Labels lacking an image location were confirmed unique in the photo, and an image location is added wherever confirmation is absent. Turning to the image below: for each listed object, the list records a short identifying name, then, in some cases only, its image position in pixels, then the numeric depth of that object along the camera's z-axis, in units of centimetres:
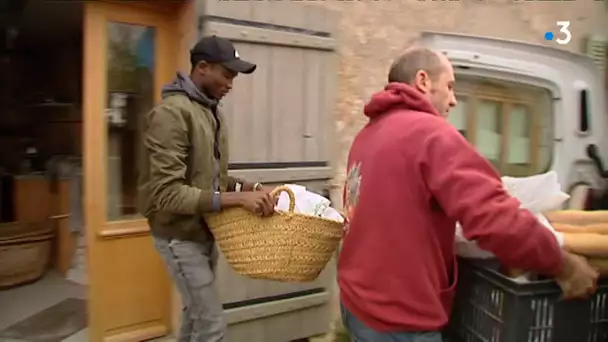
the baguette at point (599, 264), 173
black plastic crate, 167
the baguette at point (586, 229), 181
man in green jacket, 256
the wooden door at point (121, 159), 365
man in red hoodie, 162
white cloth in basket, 235
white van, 467
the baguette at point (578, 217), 194
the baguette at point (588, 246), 171
